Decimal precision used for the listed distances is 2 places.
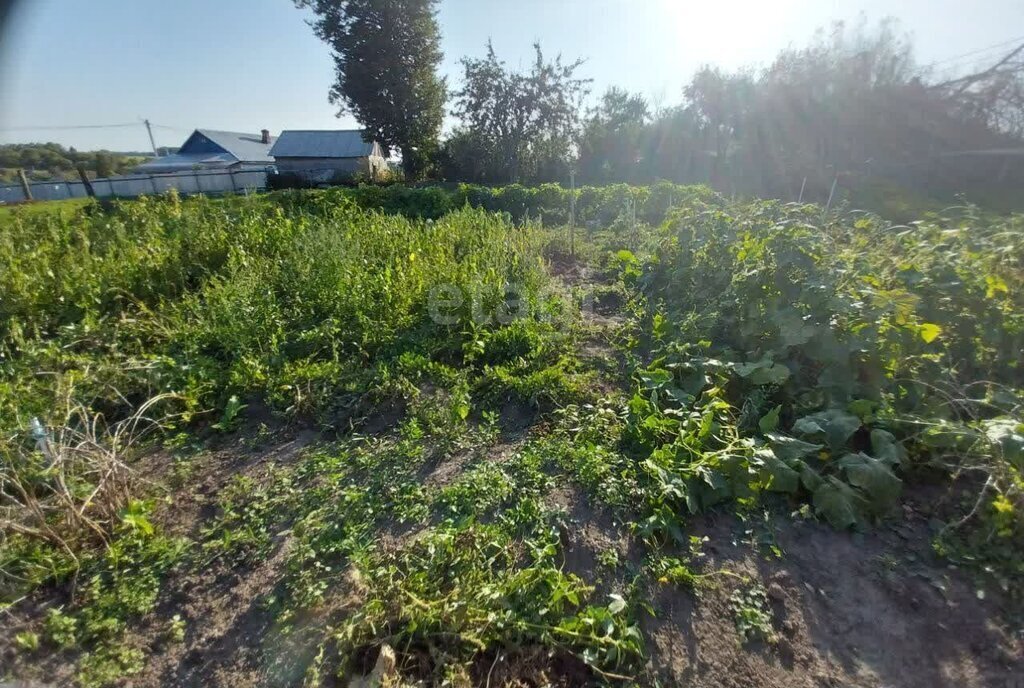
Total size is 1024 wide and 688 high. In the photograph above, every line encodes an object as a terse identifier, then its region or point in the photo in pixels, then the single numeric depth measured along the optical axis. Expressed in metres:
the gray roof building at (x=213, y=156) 26.61
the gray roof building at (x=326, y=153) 24.78
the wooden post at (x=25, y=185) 14.40
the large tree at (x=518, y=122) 19.59
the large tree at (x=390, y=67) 20.58
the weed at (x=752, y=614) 1.54
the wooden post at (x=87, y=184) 13.76
